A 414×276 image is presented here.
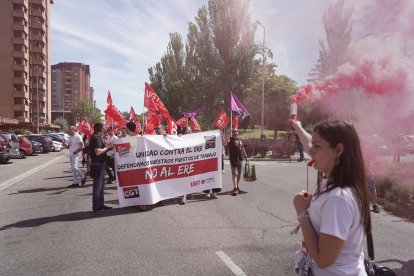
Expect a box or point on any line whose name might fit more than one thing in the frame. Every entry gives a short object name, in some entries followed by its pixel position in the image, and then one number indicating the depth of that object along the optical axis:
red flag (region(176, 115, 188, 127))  19.69
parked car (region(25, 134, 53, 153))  32.86
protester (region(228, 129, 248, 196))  10.66
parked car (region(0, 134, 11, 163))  20.64
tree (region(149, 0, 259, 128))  38.91
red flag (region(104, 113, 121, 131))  17.55
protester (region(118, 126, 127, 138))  15.75
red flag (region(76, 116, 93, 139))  17.81
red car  26.10
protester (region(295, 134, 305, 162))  22.75
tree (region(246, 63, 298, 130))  39.19
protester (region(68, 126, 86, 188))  12.57
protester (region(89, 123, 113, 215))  8.23
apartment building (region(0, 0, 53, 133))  68.81
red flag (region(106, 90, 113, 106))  12.65
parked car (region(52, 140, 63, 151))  36.39
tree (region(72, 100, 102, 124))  100.44
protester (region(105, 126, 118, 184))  13.43
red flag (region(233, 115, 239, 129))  11.64
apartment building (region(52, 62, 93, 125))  159.75
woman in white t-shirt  1.84
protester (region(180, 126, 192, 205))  9.24
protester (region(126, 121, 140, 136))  8.88
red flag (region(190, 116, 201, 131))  18.95
